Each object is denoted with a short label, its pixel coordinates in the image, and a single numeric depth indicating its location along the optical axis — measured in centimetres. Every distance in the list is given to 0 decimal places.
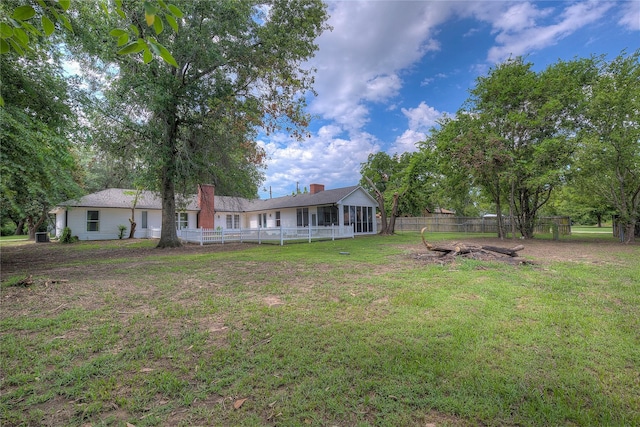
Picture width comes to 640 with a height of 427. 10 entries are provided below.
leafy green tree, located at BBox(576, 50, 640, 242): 1291
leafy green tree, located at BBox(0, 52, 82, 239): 616
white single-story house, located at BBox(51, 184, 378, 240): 2069
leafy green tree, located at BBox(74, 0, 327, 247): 1114
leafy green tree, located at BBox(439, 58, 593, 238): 1442
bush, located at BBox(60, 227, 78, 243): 1864
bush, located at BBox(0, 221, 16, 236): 3381
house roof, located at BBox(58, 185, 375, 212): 2091
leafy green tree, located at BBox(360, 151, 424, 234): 2339
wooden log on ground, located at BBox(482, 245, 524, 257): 888
